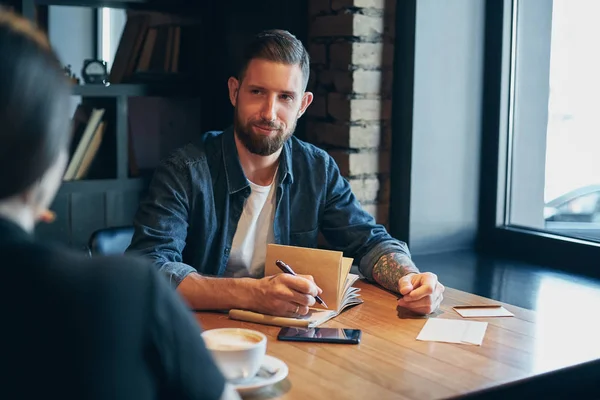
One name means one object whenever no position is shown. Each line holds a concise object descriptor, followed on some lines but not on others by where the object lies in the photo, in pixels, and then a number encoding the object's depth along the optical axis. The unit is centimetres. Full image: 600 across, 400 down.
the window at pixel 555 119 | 286
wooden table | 179
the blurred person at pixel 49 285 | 119
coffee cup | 172
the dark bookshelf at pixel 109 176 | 311
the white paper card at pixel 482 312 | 220
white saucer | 173
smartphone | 199
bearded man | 233
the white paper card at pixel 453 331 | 203
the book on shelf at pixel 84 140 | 315
